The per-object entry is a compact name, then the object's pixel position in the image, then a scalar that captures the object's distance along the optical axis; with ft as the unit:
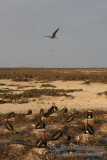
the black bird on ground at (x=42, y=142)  33.14
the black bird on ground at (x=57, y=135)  37.76
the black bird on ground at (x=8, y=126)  43.25
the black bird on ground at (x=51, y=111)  55.18
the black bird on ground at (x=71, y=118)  49.75
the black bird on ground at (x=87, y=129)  39.81
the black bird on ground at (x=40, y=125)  43.76
